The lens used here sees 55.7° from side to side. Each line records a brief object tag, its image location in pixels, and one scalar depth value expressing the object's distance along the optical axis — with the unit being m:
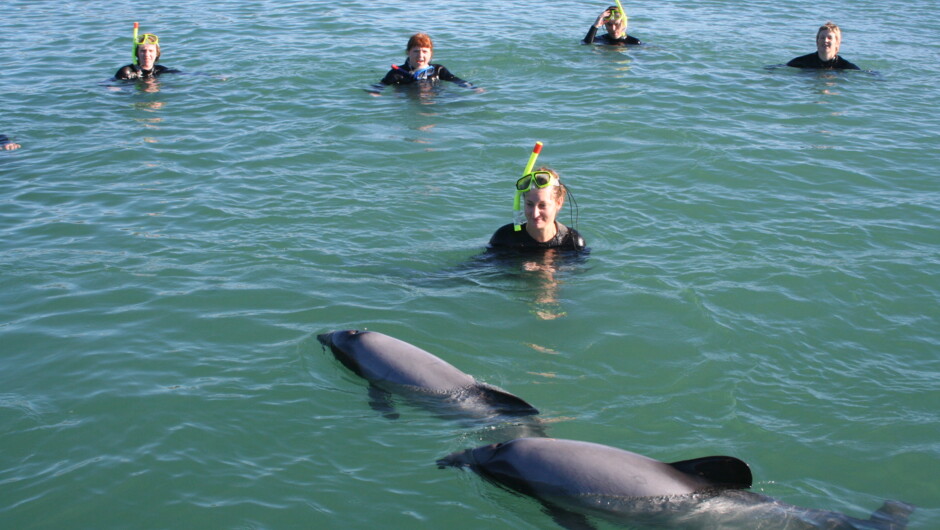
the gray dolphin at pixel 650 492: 4.79
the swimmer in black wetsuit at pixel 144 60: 14.38
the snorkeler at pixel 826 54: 14.64
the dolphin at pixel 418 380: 5.86
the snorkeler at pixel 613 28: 16.62
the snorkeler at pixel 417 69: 14.15
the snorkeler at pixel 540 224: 7.62
